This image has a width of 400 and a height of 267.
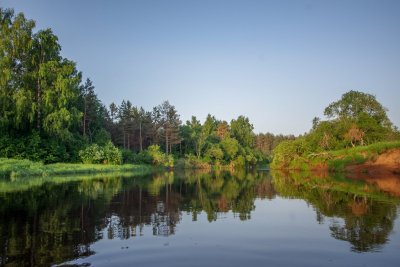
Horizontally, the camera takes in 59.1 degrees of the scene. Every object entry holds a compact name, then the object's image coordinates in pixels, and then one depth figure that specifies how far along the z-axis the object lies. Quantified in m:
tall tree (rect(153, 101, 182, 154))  100.25
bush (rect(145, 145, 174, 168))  81.50
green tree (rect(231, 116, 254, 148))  141.38
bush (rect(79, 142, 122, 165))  61.66
